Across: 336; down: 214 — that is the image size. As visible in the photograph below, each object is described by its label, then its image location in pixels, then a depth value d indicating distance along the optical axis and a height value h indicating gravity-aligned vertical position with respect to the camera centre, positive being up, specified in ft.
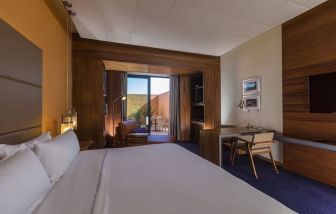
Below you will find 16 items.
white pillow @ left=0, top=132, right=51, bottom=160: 3.64 -0.93
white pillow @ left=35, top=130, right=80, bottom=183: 4.06 -1.25
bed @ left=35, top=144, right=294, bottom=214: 2.90 -1.76
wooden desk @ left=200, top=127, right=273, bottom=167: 9.41 -1.94
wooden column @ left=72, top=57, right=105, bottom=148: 11.05 +0.82
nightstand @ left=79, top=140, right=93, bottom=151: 7.97 -1.91
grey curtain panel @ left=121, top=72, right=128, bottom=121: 16.52 +1.83
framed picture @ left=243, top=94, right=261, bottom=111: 11.42 +0.47
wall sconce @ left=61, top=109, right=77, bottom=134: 7.67 -0.60
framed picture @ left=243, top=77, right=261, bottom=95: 11.41 +1.66
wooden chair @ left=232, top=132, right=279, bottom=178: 8.82 -1.97
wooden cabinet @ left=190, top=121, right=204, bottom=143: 16.97 -2.32
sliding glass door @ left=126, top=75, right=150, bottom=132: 17.98 +1.11
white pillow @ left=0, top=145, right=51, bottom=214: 2.40 -1.25
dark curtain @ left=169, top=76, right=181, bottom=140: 17.67 +0.41
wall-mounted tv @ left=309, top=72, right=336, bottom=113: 7.60 +0.74
